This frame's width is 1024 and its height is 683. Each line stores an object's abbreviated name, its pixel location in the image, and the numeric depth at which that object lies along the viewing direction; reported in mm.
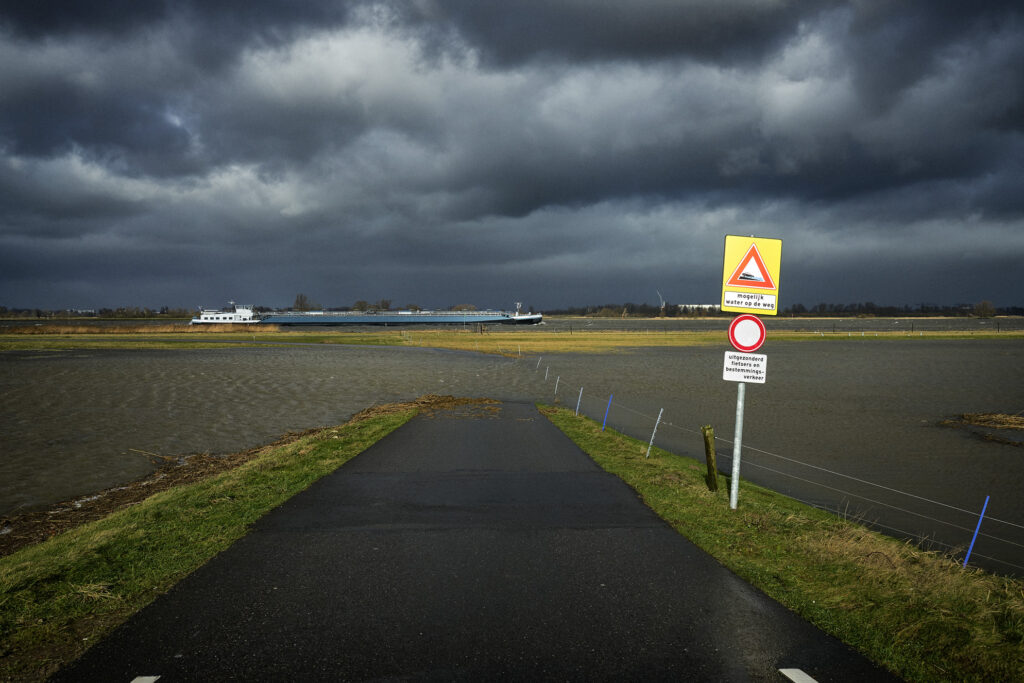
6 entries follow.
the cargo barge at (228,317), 158012
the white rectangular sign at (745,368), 9062
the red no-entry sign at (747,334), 9203
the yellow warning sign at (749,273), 9172
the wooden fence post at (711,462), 10383
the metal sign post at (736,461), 9055
